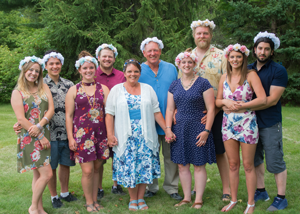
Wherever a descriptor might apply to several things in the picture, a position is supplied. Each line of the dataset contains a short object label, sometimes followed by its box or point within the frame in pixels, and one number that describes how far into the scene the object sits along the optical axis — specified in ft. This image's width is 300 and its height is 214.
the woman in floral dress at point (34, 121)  10.59
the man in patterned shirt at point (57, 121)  12.03
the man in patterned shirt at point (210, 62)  12.47
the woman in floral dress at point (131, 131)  11.62
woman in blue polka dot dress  11.65
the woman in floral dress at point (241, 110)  10.93
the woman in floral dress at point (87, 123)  11.56
